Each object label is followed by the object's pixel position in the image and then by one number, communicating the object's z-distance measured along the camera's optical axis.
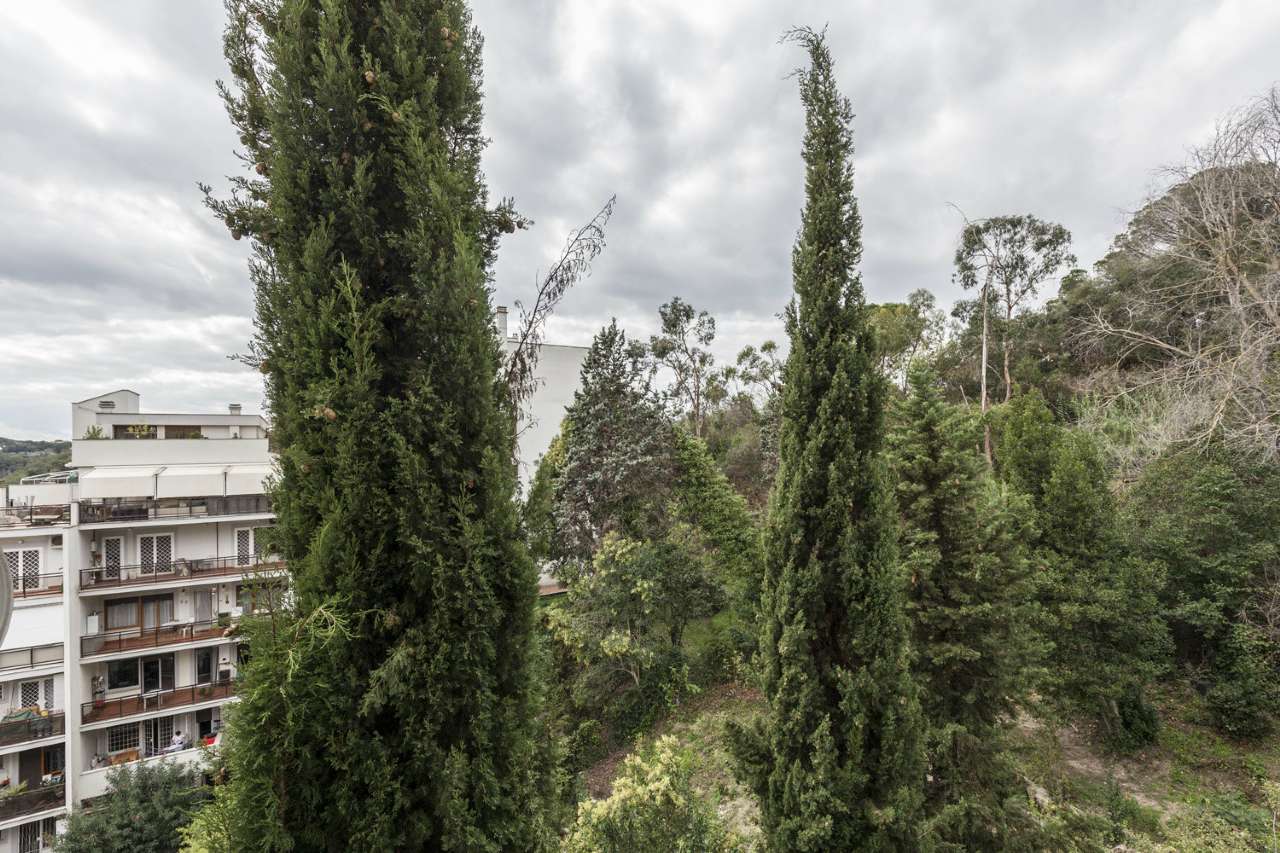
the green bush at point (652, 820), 4.20
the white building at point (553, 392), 17.95
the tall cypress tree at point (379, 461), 2.10
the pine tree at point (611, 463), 10.82
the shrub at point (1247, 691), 7.88
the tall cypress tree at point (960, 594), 4.88
